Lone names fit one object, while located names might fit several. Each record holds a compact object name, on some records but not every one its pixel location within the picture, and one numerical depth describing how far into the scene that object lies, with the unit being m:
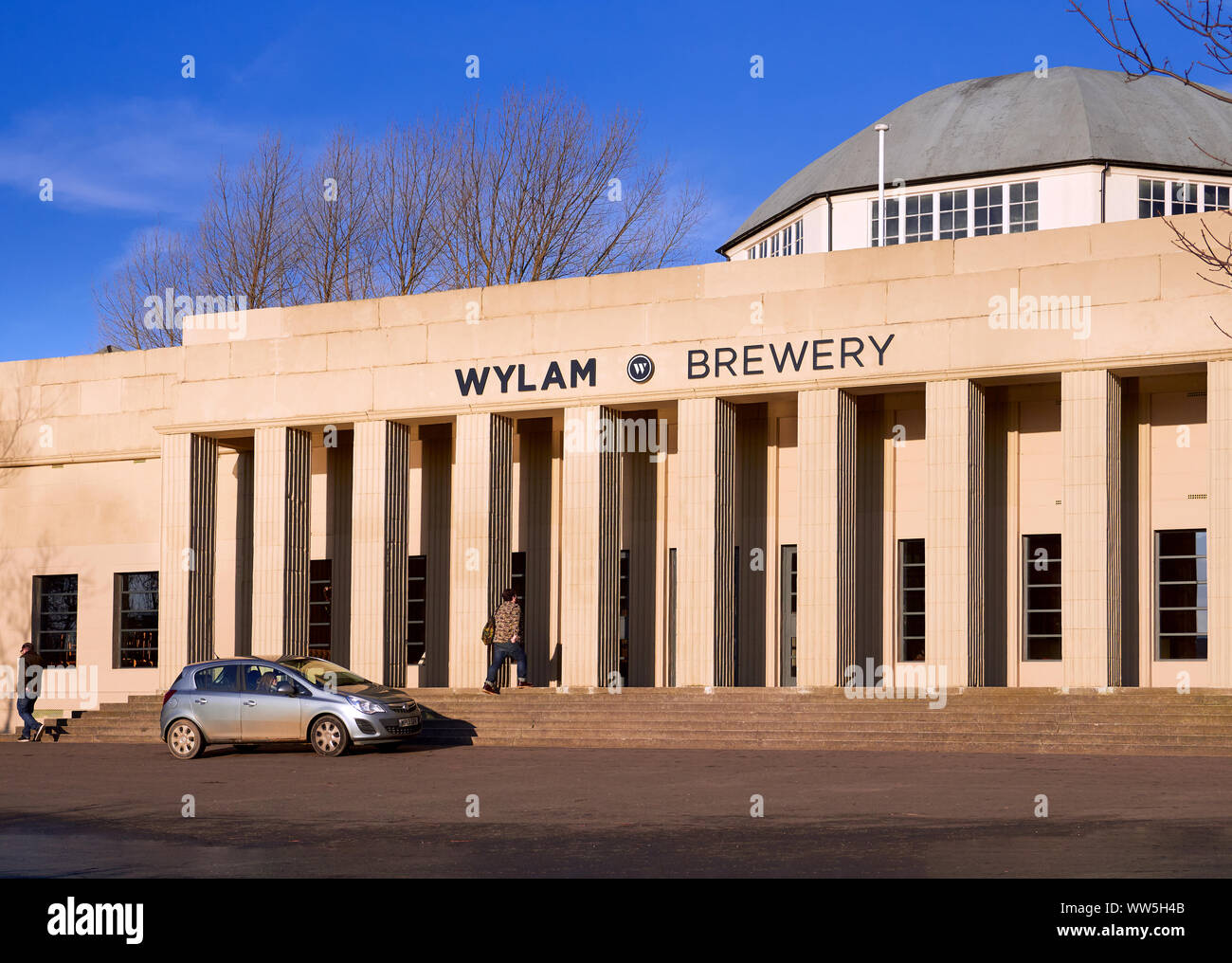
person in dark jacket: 27.16
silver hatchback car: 21.03
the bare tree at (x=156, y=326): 49.03
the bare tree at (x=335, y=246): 45.25
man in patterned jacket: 25.44
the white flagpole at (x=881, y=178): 32.97
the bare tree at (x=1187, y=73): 9.95
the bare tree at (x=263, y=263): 46.16
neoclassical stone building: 23.11
